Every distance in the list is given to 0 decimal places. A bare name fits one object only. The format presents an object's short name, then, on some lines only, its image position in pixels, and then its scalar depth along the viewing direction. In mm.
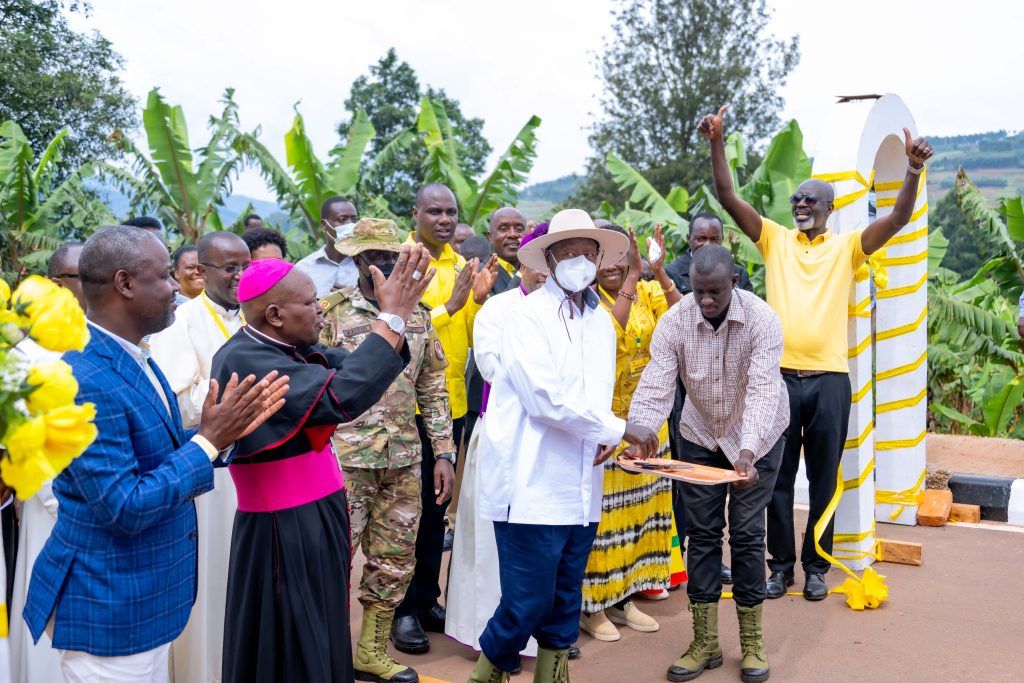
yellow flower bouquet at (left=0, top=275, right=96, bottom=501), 1701
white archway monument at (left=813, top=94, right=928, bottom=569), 6566
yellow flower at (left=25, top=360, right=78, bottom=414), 1733
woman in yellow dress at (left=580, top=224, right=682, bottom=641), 5352
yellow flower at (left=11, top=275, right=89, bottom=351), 1768
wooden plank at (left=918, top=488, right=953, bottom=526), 7484
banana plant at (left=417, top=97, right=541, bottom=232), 14680
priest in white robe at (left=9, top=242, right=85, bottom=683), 3594
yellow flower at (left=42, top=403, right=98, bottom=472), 1742
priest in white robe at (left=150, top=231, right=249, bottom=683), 4297
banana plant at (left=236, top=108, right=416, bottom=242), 13977
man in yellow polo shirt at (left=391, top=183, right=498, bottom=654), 5156
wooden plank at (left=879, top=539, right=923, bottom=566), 6588
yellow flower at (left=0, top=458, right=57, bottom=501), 1702
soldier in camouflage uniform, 4465
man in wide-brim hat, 3865
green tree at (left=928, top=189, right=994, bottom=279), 27969
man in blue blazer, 2588
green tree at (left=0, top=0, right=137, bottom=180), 17625
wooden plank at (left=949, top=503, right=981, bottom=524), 7711
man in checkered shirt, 4723
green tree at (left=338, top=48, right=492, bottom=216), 31641
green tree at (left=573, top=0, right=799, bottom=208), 33312
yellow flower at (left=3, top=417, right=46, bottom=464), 1681
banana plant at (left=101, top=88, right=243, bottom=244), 14078
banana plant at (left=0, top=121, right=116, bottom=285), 13062
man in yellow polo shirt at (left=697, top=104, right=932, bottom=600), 5953
